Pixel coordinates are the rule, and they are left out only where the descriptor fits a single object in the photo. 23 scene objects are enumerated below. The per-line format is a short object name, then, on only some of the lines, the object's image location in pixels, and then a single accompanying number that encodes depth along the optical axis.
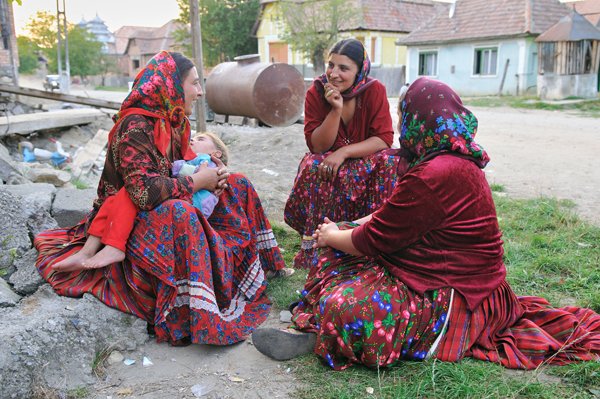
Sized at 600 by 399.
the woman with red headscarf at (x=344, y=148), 3.73
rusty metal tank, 10.62
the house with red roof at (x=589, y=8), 32.38
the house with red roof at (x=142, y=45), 56.34
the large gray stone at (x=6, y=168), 5.86
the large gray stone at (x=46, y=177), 6.40
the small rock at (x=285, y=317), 3.28
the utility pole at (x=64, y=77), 20.86
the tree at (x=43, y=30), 45.88
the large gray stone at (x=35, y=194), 3.72
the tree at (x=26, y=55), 46.41
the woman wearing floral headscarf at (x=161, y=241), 2.87
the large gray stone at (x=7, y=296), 2.80
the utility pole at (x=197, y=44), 7.07
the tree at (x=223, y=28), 33.97
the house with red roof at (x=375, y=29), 29.92
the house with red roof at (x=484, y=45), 24.91
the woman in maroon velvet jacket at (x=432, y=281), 2.49
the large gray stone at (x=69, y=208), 4.08
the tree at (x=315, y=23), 28.28
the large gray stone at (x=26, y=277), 3.02
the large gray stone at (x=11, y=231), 3.28
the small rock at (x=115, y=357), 2.80
